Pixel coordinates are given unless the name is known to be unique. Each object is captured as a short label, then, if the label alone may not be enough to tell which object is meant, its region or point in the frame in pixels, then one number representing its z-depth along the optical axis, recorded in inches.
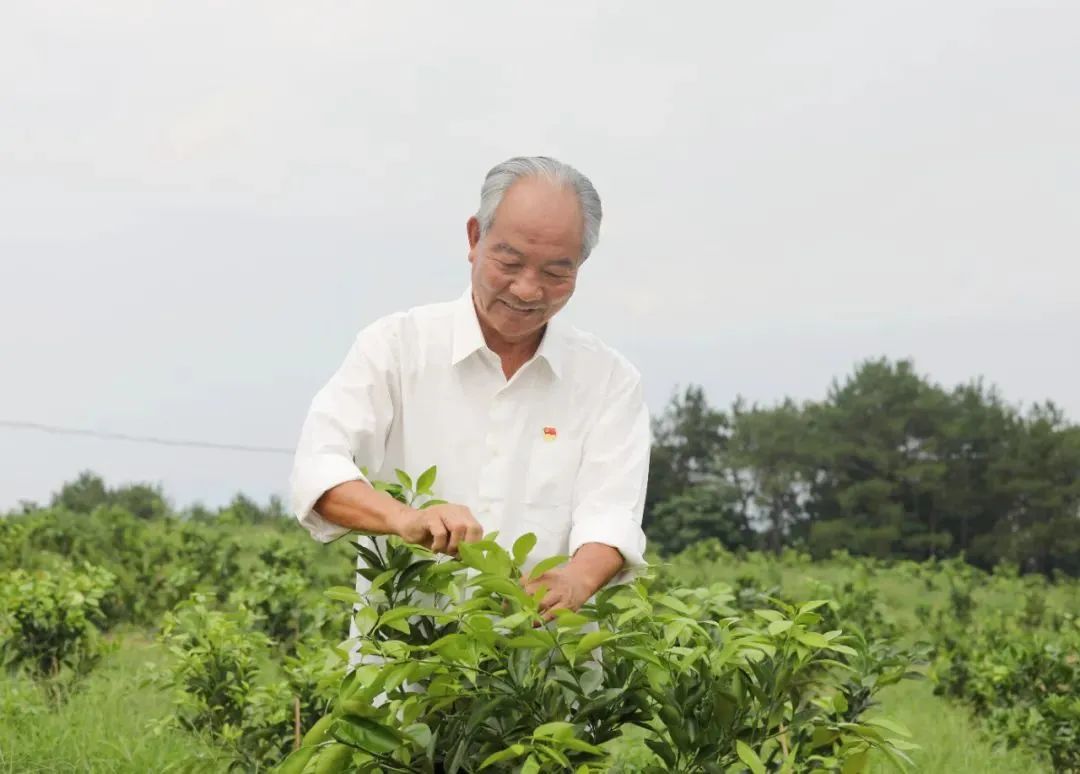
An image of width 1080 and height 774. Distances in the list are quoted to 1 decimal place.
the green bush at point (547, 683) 104.0
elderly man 129.6
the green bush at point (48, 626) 289.7
